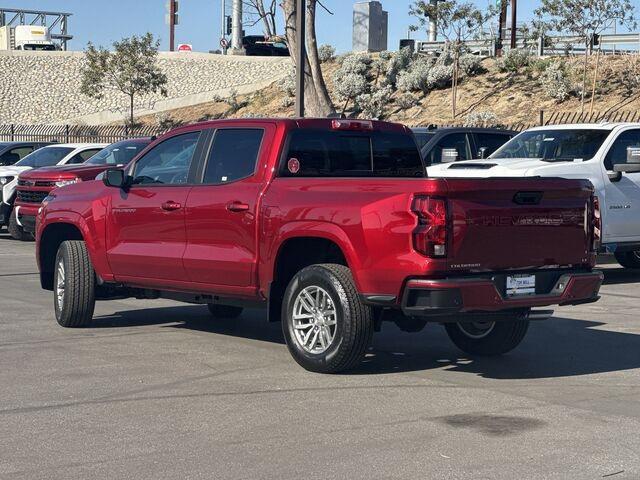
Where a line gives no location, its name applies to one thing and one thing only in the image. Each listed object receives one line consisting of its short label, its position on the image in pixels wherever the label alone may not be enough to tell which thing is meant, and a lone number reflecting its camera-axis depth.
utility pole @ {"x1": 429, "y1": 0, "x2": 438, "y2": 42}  42.10
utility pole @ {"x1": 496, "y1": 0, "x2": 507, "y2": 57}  44.22
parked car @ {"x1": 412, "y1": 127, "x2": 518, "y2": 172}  18.56
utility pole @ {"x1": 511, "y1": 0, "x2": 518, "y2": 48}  47.16
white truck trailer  90.62
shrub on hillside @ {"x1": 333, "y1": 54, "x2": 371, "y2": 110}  48.28
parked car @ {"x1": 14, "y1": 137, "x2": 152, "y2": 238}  20.00
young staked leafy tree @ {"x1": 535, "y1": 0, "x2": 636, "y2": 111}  35.56
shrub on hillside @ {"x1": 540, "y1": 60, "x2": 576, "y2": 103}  39.38
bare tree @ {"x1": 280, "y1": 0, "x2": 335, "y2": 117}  28.72
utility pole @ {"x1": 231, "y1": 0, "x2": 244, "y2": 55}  93.25
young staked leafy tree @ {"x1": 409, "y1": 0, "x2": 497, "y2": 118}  41.75
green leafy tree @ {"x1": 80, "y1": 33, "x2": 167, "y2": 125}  56.12
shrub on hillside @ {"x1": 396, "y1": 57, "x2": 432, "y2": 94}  45.28
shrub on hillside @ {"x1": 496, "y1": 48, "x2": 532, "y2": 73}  44.47
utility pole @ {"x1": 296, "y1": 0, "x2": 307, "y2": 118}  21.39
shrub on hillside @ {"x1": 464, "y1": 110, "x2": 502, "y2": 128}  36.85
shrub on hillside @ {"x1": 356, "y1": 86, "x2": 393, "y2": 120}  45.03
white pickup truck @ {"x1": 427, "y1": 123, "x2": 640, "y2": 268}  15.10
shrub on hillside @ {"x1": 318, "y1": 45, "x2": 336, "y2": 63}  59.41
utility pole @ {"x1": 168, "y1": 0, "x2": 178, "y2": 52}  103.12
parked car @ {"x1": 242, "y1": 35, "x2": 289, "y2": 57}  76.25
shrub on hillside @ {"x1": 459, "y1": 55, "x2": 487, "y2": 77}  45.19
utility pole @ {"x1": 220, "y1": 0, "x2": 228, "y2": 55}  98.32
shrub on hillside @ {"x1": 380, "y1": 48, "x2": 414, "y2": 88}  48.06
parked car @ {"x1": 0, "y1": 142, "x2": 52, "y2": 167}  25.97
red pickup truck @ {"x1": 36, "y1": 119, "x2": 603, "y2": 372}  7.93
